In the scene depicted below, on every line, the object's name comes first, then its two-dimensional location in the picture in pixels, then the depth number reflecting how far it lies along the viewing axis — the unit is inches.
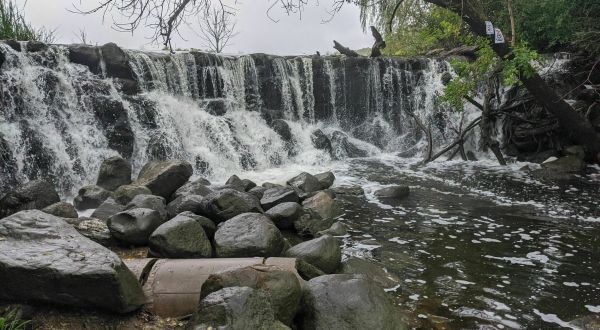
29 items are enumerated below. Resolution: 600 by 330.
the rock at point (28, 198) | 280.4
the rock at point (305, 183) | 354.9
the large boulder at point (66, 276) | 120.8
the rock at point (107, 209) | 253.3
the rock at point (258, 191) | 307.7
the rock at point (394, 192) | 341.1
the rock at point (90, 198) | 311.9
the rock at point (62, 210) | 251.1
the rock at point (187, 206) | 242.8
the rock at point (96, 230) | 201.3
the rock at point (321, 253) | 180.5
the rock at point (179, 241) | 175.9
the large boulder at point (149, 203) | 247.7
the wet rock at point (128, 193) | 294.5
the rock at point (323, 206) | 279.0
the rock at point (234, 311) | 107.3
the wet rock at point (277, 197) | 274.4
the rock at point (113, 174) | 344.2
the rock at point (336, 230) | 248.7
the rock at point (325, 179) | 373.7
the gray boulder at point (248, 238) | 179.2
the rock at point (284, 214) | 243.6
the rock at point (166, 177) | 304.9
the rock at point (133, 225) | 197.0
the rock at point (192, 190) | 292.5
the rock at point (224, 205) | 230.2
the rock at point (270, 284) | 126.1
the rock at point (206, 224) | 204.4
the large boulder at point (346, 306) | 128.0
